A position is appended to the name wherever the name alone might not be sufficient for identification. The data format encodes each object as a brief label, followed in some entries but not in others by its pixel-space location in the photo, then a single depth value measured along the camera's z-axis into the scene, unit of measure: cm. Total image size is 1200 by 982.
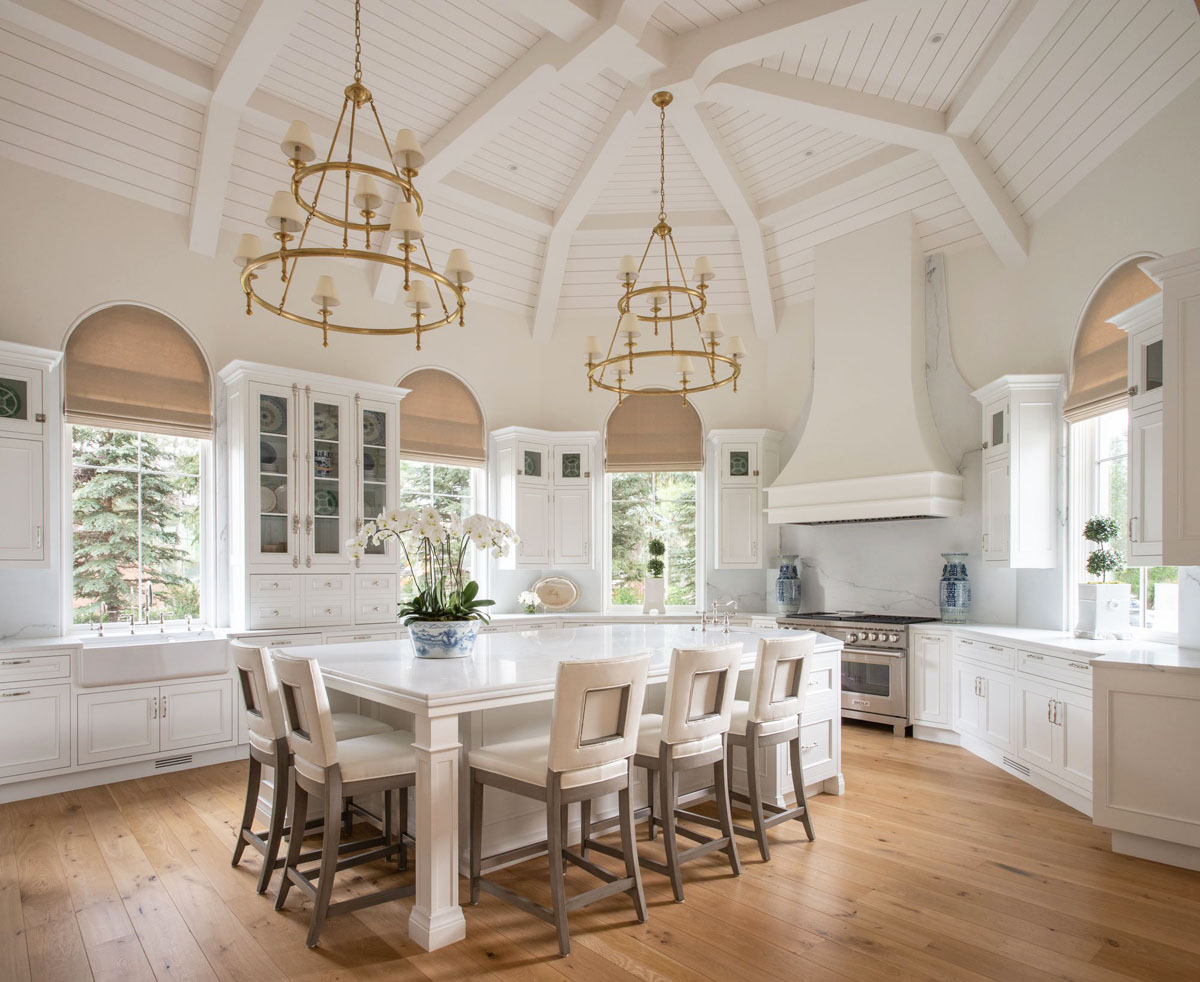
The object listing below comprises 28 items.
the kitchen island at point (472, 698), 273
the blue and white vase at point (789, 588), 680
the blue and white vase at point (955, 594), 580
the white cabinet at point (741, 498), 696
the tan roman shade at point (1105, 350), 451
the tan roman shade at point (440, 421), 669
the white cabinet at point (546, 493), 704
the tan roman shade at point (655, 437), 732
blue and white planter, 348
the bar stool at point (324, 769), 274
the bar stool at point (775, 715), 344
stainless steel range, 571
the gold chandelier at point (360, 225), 283
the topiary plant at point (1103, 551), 456
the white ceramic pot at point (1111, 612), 449
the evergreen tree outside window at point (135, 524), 510
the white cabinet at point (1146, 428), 364
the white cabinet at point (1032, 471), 518
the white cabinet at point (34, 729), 422
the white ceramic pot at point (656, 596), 705
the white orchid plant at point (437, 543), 350
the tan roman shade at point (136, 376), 500
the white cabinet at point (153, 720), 452
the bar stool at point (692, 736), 307
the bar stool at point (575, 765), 272
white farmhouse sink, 449
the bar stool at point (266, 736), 307
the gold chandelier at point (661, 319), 396
